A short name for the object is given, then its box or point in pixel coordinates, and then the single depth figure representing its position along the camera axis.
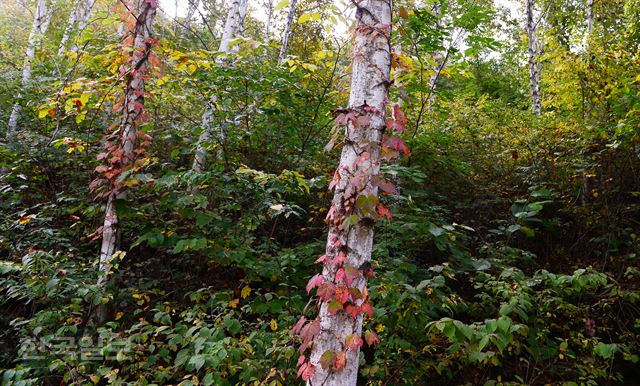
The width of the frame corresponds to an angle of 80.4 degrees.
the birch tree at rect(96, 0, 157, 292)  3.82
